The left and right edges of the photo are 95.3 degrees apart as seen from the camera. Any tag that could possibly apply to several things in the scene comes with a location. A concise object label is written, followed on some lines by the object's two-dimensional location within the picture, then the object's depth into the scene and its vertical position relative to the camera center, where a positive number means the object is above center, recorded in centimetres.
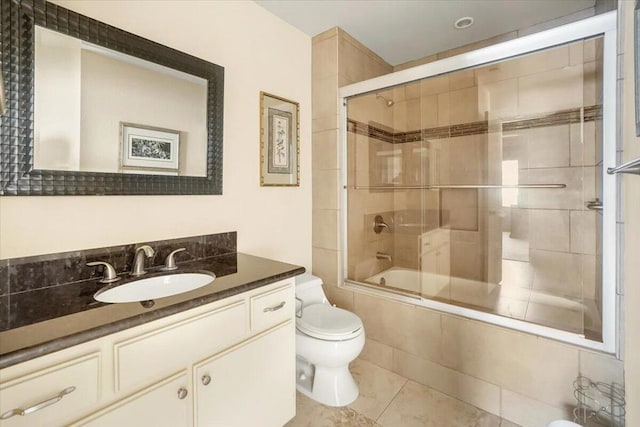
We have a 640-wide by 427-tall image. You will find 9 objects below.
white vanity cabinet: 74 -50
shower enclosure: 152 +23
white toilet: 163 -77
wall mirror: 107 +46
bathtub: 222 -55
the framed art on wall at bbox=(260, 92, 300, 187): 199 +53
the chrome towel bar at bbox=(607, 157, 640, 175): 81 +14
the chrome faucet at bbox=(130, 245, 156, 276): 130 -21
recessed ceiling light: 213 +143
